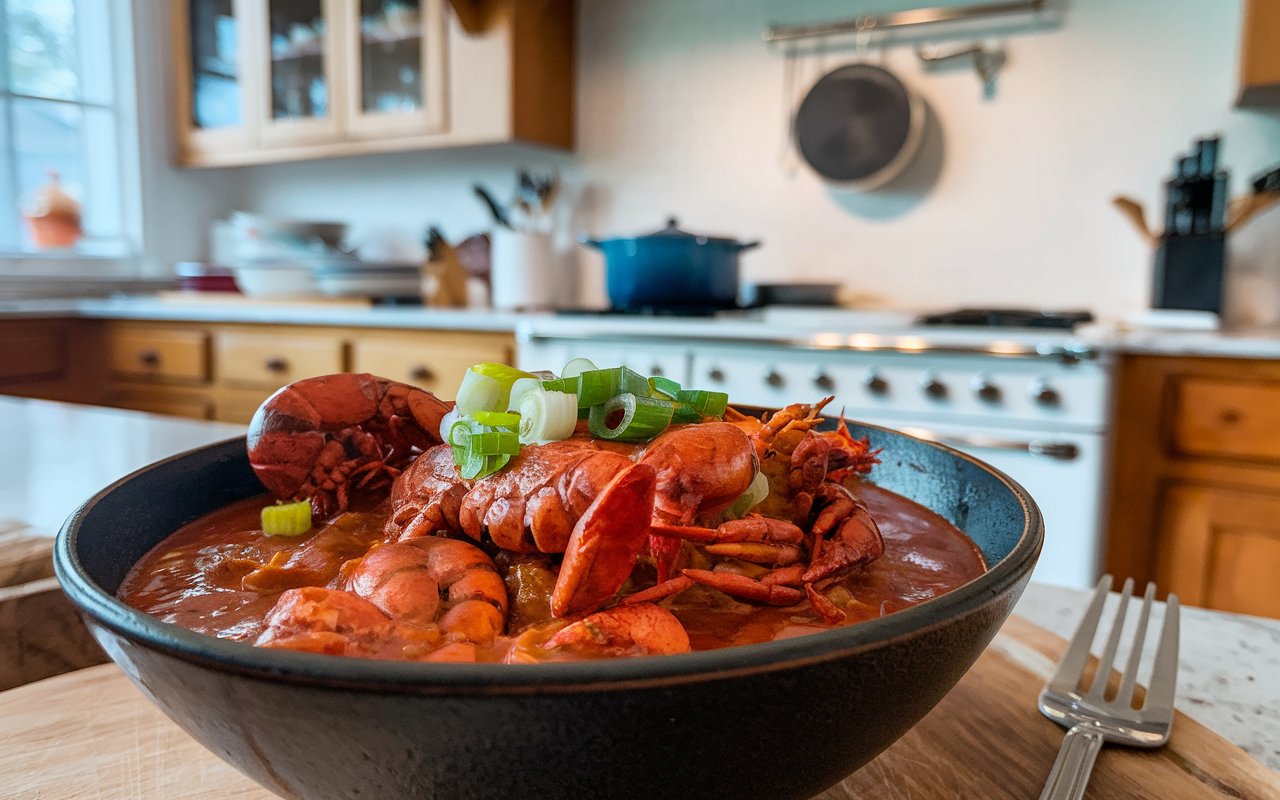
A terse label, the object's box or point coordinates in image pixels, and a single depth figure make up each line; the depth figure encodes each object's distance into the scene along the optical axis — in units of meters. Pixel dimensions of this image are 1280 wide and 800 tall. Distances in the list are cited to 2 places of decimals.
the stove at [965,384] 2.17
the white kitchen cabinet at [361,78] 3.36
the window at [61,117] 4.02
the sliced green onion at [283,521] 0.63
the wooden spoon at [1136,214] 2.66
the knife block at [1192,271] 2.55
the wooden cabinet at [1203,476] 2.10
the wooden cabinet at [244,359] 3.07
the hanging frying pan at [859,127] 3.05
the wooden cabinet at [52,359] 3.54
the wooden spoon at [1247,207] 2.44
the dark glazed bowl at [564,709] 0.30
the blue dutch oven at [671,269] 2.84
